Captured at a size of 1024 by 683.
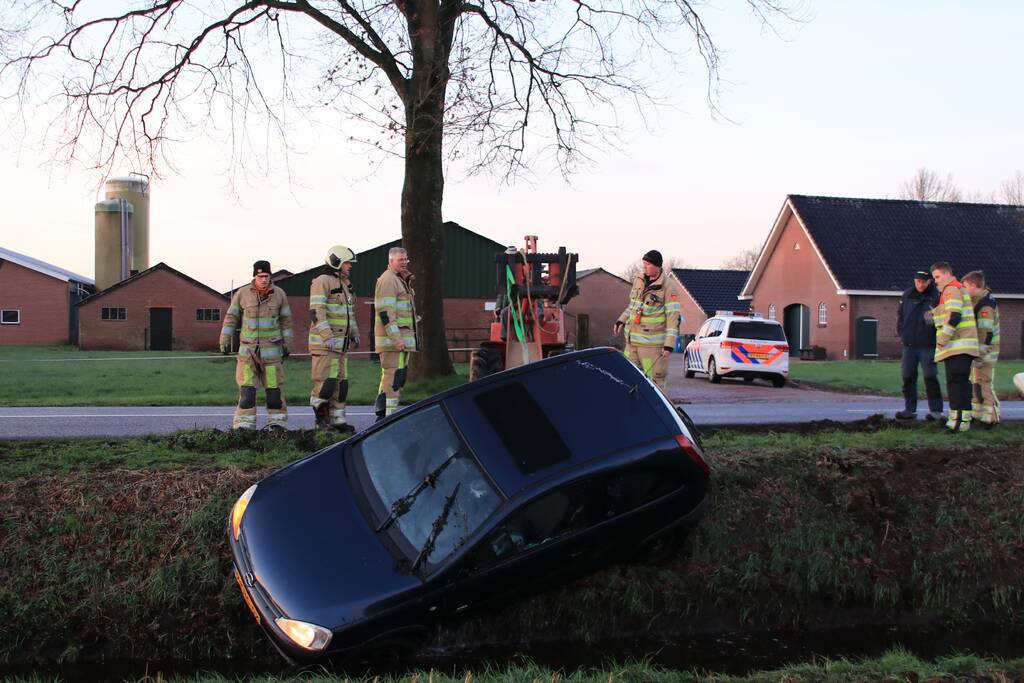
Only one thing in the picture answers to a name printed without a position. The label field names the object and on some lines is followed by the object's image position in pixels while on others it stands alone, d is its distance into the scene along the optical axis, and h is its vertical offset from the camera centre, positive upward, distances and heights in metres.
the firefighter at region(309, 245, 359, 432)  9.50 -0.11
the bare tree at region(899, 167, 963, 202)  71.69 +10.51
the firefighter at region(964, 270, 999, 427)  10.40 -0.20
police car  20.86 -0.52
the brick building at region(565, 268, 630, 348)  57.97 +1.78
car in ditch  4.82 -0.99
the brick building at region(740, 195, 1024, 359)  37.28 +2.77
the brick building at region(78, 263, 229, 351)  50.50 +0.64
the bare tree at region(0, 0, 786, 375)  16.23 +4.32
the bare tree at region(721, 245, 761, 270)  104.75 +7.19
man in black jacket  10.95 -0.16
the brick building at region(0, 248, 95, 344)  53.62 +1.18
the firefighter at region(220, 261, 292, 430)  9.19 -0.14
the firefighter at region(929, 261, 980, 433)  9.93 -0.20
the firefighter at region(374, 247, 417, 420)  10.09 -0.02
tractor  13.53 +0.26
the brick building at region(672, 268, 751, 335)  55.85 +2.01
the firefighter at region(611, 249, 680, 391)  9.73 +0.07
